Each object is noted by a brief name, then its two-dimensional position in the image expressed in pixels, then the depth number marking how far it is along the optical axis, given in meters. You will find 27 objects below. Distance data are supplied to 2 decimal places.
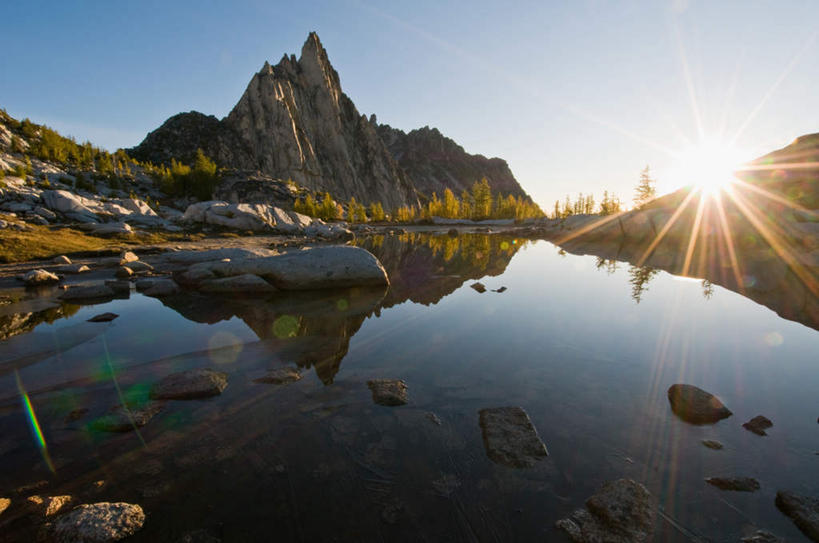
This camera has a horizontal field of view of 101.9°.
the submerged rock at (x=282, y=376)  5.09
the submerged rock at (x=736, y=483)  3.12
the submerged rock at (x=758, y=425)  3.98
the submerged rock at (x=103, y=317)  7.92
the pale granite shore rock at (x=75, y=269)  13.68
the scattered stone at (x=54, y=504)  2.67
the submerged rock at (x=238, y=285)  10.86
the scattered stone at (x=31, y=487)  2.90
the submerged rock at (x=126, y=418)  3.87
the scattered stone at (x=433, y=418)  4.14
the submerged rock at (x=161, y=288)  10.46
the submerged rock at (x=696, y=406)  4.23
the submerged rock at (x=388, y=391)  4.58
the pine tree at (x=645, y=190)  63.75
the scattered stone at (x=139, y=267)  14.18
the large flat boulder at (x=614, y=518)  2.60
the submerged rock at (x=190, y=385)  4.58
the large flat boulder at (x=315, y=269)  11.20
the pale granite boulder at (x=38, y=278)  11.32
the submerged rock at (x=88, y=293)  9.86
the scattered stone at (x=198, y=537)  2.50
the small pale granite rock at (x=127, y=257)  15.22
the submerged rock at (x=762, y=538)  2.58
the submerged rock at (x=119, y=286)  10.65
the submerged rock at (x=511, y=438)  3.51
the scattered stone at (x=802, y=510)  2.65
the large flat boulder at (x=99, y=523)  2.41
